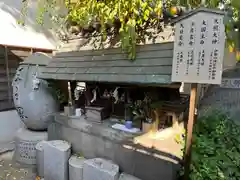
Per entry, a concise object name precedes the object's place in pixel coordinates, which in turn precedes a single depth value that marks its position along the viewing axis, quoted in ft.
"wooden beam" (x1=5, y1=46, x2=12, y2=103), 17.69
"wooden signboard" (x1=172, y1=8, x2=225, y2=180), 6.32
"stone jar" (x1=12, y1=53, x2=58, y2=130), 14.48
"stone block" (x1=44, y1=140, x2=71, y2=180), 11.70
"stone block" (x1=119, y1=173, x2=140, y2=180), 9.21
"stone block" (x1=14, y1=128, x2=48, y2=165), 14.51
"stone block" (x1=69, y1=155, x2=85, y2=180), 10.78
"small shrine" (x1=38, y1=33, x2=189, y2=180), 8.77
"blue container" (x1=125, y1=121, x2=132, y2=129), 10.67
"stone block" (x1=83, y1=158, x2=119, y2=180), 9.30
